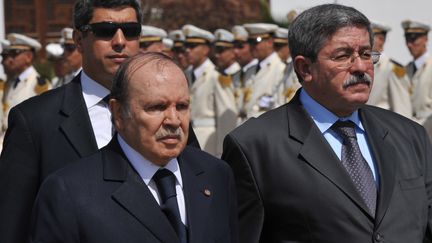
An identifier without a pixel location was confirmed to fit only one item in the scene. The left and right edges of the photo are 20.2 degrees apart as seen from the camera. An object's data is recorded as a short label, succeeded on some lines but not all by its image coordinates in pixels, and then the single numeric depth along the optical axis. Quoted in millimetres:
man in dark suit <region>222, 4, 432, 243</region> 4207
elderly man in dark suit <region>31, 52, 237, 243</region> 3471
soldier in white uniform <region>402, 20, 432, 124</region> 13445
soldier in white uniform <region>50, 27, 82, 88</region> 14133
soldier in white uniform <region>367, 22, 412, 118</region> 12602
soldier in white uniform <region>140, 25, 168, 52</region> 13188
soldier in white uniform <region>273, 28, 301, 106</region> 13163
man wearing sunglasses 4203
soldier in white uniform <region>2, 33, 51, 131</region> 14742
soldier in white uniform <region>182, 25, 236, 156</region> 14133
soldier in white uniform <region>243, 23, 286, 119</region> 14005
